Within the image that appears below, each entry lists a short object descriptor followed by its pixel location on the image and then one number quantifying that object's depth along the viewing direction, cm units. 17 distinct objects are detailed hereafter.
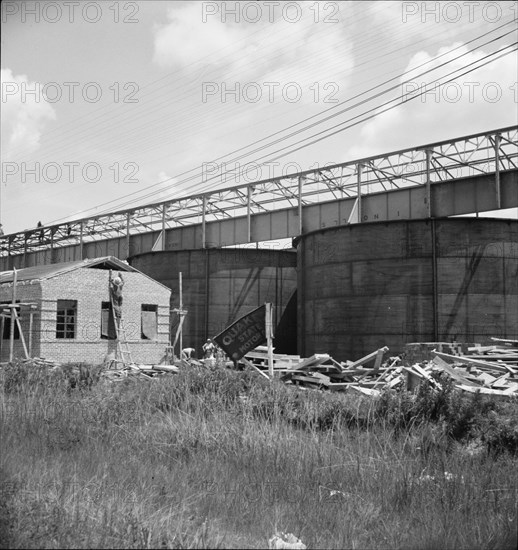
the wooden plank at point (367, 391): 1365
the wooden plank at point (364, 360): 1965
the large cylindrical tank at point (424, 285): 2416
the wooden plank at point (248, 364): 1892
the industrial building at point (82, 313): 2320
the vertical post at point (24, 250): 5500
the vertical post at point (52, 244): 5266
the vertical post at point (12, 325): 2230
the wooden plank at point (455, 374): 1509
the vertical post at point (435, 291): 2416
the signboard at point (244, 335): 1378
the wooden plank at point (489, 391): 1334
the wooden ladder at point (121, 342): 2495
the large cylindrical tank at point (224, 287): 3291
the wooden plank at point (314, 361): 1858
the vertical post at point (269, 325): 1316
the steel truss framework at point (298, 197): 2925
